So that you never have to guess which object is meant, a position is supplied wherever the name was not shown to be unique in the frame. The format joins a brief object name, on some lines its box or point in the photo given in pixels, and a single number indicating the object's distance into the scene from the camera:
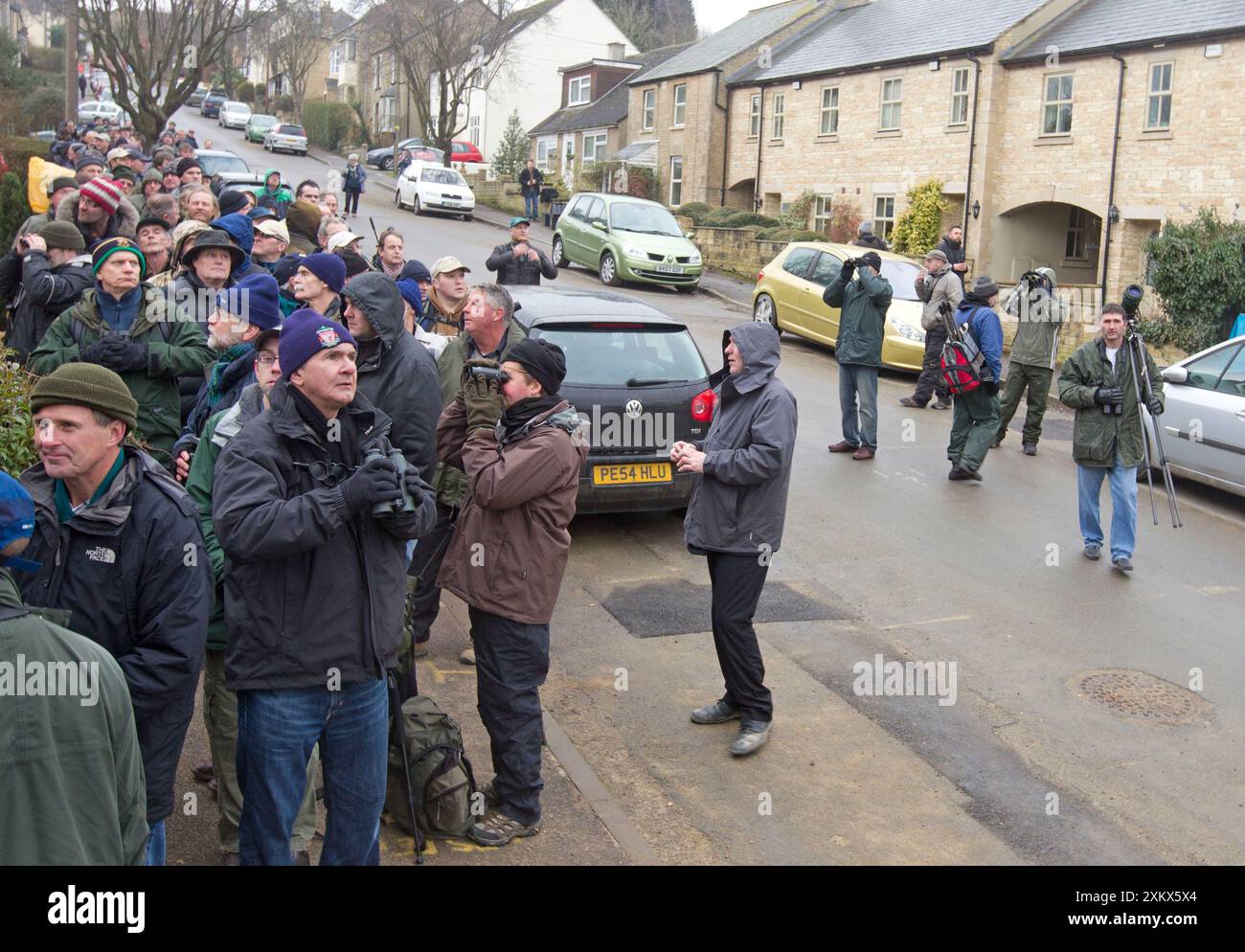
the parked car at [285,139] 53.59
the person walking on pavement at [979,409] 11.84
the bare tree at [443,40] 47.38
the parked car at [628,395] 9.00
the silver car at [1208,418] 11.37
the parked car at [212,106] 69.38
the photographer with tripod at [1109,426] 9.43
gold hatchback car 17.09
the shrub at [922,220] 30.06
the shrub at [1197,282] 20.31
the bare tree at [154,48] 28.52
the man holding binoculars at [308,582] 3.78
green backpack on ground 4.97
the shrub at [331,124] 66.25
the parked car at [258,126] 56.28
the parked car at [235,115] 61.50
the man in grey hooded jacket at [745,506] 6.03
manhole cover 6.85
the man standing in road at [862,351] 12.29
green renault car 24.58
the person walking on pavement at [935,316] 14.47
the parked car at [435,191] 36.53
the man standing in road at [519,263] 13.92
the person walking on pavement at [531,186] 37.84
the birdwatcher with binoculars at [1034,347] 13.05
